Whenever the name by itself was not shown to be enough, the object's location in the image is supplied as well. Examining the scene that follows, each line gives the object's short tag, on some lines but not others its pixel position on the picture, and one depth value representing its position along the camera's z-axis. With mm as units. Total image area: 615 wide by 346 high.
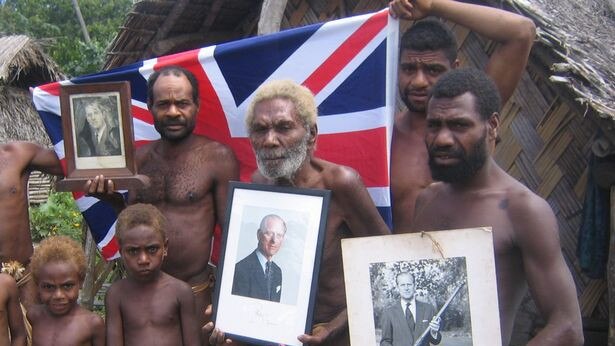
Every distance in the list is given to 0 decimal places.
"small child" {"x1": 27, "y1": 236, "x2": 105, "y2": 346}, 3686
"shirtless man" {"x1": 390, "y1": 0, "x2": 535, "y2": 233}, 3539
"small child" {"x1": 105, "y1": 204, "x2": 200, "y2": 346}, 3613
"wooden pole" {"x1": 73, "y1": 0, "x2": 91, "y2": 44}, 25028
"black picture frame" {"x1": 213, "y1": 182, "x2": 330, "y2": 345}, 3035
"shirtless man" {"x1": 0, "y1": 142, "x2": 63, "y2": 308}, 4262
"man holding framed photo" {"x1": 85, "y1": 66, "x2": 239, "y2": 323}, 3930
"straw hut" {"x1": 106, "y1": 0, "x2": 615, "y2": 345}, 4297
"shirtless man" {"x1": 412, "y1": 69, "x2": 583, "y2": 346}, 2525
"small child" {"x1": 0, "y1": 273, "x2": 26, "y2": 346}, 3756
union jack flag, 4027
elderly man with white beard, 3223
